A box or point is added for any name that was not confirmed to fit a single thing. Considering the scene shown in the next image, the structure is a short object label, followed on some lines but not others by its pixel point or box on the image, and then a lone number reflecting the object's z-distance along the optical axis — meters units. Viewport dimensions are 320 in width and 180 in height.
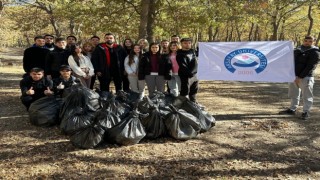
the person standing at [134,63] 7.07
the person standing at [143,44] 7.29
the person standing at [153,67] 6.86
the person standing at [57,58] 6.89
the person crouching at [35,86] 6.54
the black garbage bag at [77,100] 5.82
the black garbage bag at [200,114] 5.81
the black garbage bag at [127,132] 4.87
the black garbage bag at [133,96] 6.46
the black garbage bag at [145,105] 5.45
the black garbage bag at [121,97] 6.23
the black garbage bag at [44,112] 5.96
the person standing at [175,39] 7.08
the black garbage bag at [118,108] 5.52
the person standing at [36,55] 7.14
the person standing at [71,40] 7.48
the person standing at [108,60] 6.97
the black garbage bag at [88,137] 4.77
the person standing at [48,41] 7.33
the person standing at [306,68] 6.43
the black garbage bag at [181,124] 5.24
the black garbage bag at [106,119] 5.12
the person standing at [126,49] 7.63
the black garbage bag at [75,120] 5.34
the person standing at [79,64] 6.79
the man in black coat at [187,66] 6.75
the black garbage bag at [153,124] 5.26
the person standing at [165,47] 7.01
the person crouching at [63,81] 6.54
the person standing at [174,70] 6.92
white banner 6.84
